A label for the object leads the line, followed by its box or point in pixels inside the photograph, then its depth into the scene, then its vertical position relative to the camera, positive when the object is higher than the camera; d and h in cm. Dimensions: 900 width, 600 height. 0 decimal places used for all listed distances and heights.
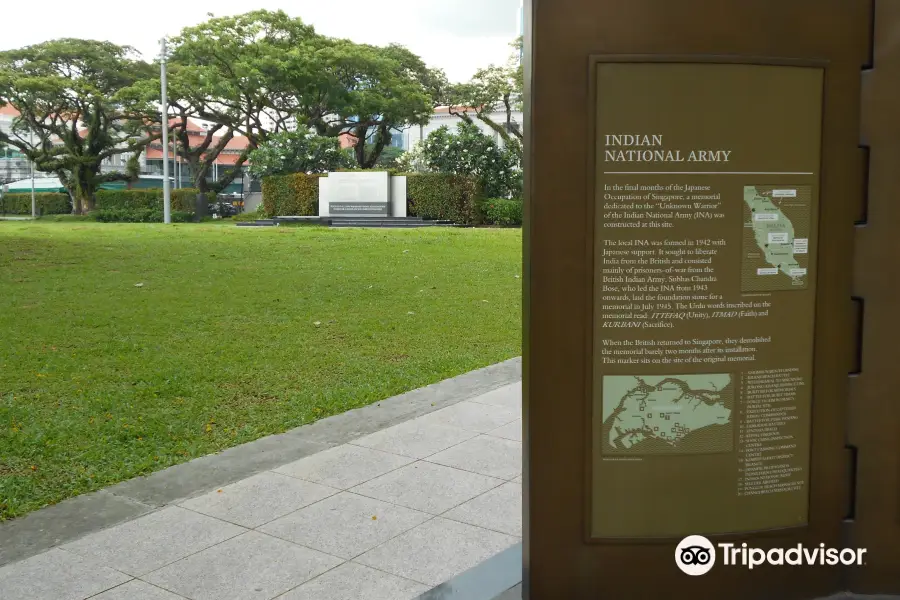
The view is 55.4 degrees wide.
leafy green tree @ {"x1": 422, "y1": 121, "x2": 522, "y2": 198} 2964 +231
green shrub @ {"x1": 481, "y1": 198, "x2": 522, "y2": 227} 2827 +43
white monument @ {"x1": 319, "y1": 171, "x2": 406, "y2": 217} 3038 +100
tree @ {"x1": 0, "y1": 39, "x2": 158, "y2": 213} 3966 +554
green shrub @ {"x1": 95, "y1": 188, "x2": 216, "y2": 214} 3969 +106
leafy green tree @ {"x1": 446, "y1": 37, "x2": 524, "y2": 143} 4103 +647
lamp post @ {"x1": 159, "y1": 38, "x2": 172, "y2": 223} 3216 +258
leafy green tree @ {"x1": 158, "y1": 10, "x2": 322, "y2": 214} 3775 +687
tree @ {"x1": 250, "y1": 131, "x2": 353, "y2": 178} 3375 +268
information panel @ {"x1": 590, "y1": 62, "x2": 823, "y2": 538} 273 -23
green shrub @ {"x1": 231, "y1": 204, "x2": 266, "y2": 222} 3409 +30
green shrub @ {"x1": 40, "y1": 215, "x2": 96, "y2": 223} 3882 +14
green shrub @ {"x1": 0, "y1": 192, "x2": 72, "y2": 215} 4647 +93
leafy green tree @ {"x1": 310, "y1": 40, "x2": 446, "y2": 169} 3925 +610
